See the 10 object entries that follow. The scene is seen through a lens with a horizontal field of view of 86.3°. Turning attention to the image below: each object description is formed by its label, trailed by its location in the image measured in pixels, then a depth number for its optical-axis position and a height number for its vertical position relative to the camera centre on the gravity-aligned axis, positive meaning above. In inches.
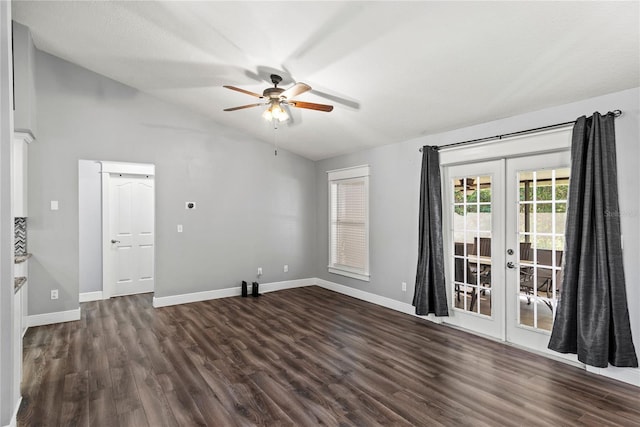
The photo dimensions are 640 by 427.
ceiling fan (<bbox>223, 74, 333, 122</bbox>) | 130.4 +43.5
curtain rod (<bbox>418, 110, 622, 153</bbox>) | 115.2 +33.2
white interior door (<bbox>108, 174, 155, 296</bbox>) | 234.1 -13.6
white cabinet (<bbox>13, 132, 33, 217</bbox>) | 158.6 +21.5
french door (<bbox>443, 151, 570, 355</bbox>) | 136.0 -13.5
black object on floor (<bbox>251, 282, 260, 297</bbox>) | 231.9 -51.2
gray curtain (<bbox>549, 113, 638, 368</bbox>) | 112.3 -16.0
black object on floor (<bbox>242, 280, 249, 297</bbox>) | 230.4 -50.9
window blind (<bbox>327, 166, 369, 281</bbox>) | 224.8 -5.9
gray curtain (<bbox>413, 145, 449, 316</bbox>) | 169.5 -15.3
